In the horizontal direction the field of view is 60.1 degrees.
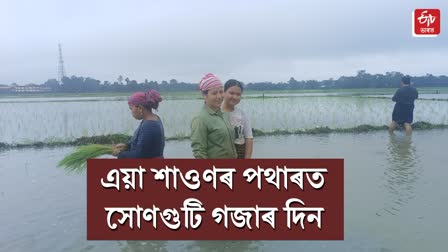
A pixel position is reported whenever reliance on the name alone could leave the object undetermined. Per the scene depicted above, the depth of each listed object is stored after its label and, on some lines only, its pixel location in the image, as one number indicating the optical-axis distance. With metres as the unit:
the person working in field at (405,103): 8.84
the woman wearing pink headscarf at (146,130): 2.98
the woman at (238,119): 3.05
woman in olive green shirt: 2.78
